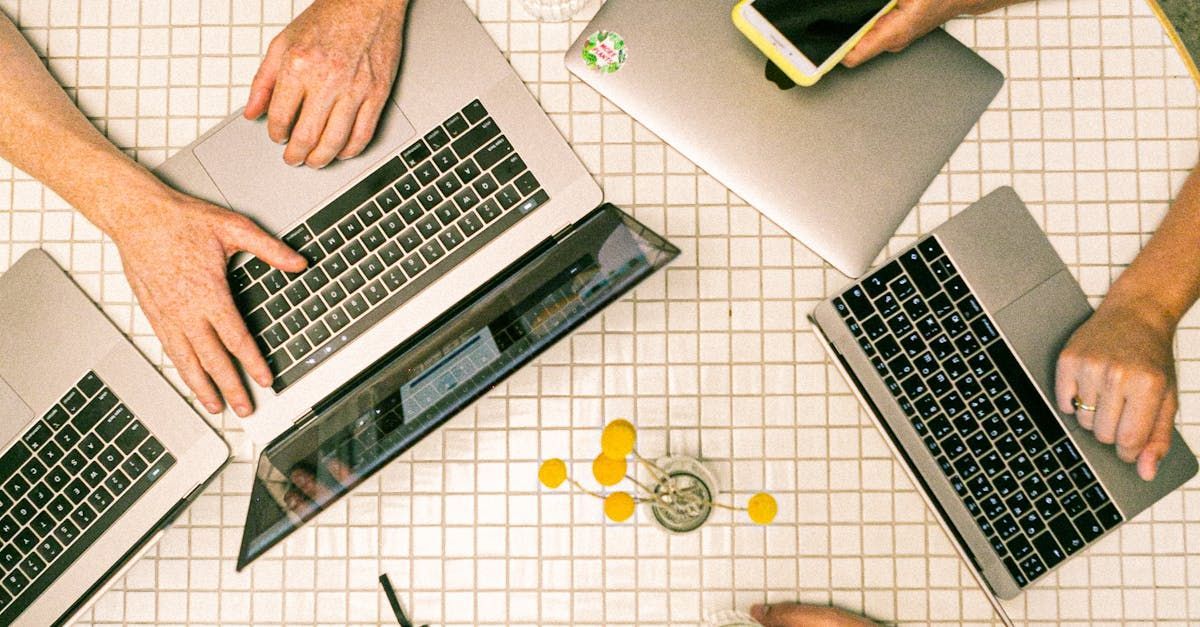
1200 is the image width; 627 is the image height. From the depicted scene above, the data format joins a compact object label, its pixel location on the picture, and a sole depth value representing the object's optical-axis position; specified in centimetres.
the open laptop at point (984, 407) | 94
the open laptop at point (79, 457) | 93
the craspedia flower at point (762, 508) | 88
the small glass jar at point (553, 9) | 100
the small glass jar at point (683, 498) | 95
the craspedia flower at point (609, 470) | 87
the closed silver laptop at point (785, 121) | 97
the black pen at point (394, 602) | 97
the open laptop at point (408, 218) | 94
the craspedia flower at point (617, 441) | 86
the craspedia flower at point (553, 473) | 88
